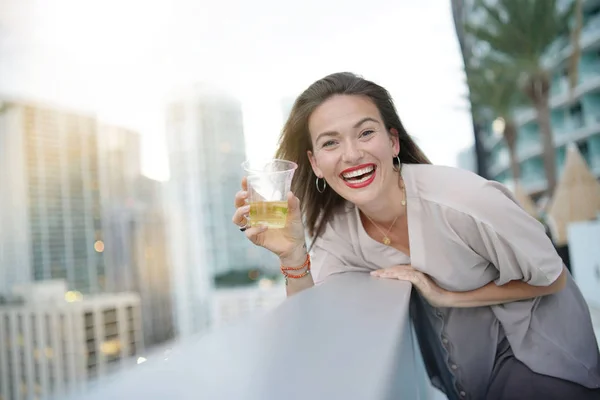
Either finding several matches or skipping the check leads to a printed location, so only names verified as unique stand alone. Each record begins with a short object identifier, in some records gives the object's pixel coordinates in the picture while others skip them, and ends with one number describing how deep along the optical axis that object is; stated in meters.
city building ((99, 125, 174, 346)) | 49.19
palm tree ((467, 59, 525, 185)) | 12.23
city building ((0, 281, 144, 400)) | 41.34
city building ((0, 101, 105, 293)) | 42.75
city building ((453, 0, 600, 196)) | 19.45
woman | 1.12
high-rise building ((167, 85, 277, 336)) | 45.84
